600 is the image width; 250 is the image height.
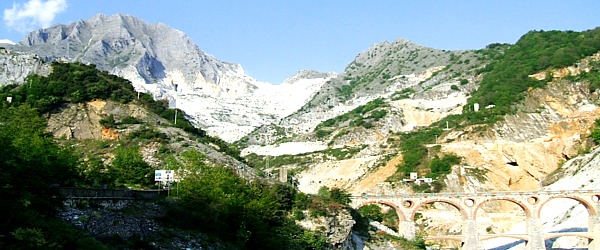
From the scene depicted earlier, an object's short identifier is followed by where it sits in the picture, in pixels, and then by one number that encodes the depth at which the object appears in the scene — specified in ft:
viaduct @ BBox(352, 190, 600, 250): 192.76
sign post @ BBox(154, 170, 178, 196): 107.20
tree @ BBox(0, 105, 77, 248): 56.24
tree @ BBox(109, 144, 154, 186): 120.98
